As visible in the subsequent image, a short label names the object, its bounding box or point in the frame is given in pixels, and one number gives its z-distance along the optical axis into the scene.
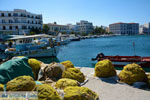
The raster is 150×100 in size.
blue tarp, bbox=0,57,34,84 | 6.12
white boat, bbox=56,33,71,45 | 57.30
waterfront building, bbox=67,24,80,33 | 135.25
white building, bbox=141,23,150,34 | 189.00
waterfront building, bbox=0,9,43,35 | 55.62
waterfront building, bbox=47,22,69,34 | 89.31
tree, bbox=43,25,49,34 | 68.19
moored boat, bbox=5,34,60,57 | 26.42
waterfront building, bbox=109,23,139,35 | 159.56
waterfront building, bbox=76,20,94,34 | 137.38
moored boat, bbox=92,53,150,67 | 17.23
